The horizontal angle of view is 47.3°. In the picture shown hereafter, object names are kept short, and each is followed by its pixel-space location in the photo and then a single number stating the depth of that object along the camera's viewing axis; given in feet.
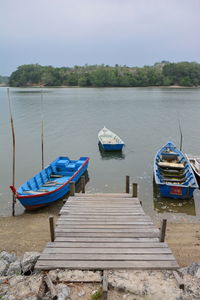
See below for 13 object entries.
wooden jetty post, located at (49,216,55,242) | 17.28
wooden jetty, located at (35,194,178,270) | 14.66
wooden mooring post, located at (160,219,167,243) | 17.02
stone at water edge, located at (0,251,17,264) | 18.66
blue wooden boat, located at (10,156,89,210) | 31.96
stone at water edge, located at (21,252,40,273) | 16.67
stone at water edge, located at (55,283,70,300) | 12.35
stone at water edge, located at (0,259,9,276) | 16.49
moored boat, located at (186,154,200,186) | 40.64
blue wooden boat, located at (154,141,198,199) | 34.68
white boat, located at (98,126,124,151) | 60.90
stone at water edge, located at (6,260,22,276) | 16.44
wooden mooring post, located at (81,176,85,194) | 28.83
